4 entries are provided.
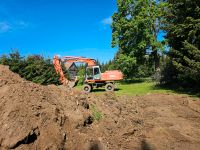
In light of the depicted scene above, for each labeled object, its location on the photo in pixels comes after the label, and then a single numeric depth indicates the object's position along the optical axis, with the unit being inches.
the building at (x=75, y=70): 1392.8
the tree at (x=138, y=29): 762.8
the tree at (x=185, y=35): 384.0
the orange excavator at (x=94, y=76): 515.0
